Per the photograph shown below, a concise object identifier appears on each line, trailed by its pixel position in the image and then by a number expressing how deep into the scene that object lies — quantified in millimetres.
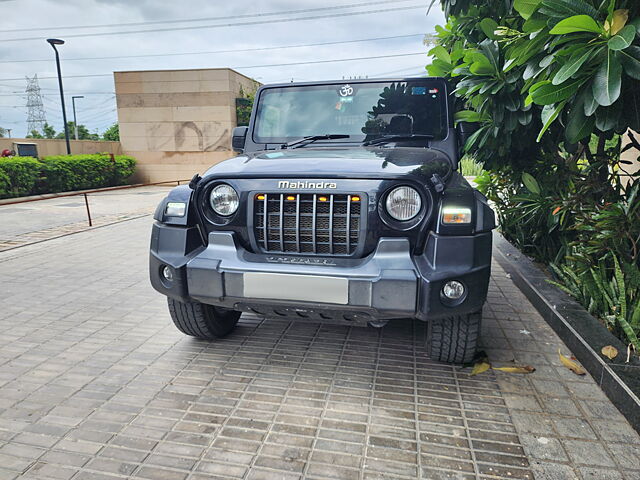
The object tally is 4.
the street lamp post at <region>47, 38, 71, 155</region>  19031
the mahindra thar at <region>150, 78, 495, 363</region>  2602
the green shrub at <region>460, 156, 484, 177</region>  15280
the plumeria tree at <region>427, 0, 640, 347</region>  2215
